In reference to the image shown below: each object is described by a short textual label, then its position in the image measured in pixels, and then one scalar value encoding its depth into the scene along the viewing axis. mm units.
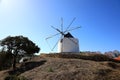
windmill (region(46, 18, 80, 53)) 19298
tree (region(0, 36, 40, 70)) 15231
